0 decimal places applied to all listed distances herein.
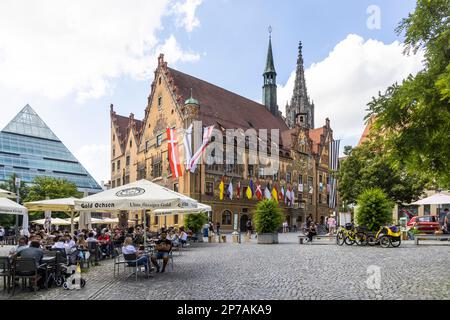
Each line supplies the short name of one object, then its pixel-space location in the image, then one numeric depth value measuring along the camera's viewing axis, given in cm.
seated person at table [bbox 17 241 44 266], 1018
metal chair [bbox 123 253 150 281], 1162
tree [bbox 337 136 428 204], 3544
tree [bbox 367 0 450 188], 963
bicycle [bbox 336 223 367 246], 2223
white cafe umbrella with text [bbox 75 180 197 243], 1205
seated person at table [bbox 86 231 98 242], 1600
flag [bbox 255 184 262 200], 4342
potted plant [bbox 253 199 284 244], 2553
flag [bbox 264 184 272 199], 4510
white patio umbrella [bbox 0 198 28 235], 1573
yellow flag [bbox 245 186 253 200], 4383
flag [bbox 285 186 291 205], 5000
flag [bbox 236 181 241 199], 4731
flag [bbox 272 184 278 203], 4716
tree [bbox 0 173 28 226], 5141
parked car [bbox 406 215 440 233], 2684
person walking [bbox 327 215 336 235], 3284
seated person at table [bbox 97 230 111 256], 1792
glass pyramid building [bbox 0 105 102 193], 8394
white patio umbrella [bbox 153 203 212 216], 2188
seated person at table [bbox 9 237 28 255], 1089
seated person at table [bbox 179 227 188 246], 2219
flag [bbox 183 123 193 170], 4016
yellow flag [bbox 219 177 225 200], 4575
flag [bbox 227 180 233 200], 4404
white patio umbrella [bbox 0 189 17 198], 1612
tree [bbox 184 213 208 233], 2941
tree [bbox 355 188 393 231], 2230
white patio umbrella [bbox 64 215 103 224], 3080
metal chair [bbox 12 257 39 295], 990
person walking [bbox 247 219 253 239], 3002
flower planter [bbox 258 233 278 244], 2619
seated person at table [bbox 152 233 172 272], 1296
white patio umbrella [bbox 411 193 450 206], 2586
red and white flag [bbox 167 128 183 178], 3766
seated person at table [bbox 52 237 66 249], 1295
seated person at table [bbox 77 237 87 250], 1459
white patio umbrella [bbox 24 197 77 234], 1806
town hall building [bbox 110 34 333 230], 4609
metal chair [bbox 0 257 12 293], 1006
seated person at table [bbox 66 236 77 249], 1341
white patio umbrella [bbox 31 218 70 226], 3011
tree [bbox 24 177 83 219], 5097
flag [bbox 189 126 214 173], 3625
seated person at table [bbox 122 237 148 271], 1181
